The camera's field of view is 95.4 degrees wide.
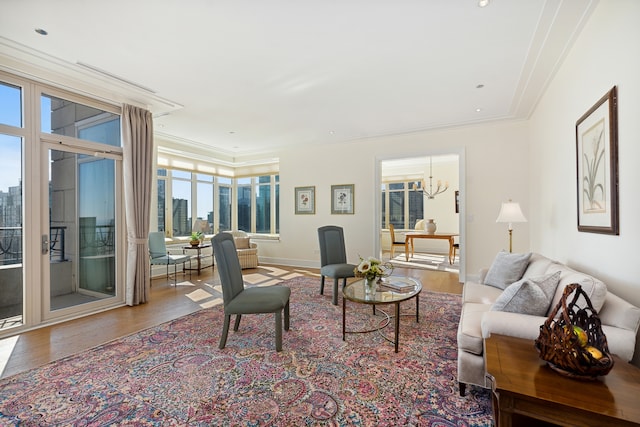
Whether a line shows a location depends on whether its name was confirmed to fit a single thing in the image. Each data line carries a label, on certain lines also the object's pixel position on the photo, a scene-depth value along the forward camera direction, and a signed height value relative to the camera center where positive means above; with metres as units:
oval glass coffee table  2.66 -0.80
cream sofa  1.58 -0.69
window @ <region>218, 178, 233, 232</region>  7.85 +0.31
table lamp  3.88 +0.00
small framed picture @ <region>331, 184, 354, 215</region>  6.20 +0.32
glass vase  2.96 -0.77
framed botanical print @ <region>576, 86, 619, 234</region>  1.98 +0.35
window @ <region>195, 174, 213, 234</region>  7.24 +0.42
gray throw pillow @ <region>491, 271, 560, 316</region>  2.01 -0.59
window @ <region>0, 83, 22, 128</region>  2.99 +1.15
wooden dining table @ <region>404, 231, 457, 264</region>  6.82 -0.56
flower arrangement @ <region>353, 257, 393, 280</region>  3.02 -0.58
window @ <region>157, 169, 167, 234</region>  6.42 +0.39
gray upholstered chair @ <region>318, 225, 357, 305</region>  4.41 -0.55
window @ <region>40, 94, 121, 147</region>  3.33 +1.17
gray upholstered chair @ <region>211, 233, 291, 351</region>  2.61 -0.78
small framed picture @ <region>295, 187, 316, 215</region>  6.66 +0.32
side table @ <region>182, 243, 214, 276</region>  5.79 -0.71
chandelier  8.59 +0.81
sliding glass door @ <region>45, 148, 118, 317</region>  3.42 -0.18
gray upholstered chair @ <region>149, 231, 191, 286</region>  5.09 -0.71
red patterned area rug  1.79 -1.24
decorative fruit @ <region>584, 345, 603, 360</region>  1.29 -0.63
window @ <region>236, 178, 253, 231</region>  8.16 +0.28
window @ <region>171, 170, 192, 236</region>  6.72 +0.29
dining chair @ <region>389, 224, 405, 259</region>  8.08 -0.88
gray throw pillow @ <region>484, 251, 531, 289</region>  3.05 -0.61
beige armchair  6.38 -0.84
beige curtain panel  3.91 +0.28
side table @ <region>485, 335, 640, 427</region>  1.12 -0.75
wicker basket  1.29 -0.62
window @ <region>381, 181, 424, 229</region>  9.53 +0.28
